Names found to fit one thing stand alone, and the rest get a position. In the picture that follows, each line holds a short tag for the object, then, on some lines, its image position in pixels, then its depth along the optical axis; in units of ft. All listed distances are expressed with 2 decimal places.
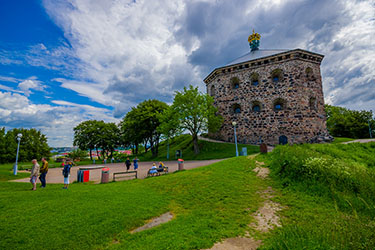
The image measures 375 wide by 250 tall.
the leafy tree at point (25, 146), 96.46
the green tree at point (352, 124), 109.60
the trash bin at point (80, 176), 38.58
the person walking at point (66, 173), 29.58
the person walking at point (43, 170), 29.43
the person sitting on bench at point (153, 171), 40.22
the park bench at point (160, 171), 40.70
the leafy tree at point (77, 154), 121.90
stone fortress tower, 80.84
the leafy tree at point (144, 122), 94.07
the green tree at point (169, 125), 77.61
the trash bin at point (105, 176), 35.14
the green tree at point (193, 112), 78.38
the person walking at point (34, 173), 28.00
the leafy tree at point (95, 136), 124.36
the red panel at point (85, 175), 38.34
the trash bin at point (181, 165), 44.98
